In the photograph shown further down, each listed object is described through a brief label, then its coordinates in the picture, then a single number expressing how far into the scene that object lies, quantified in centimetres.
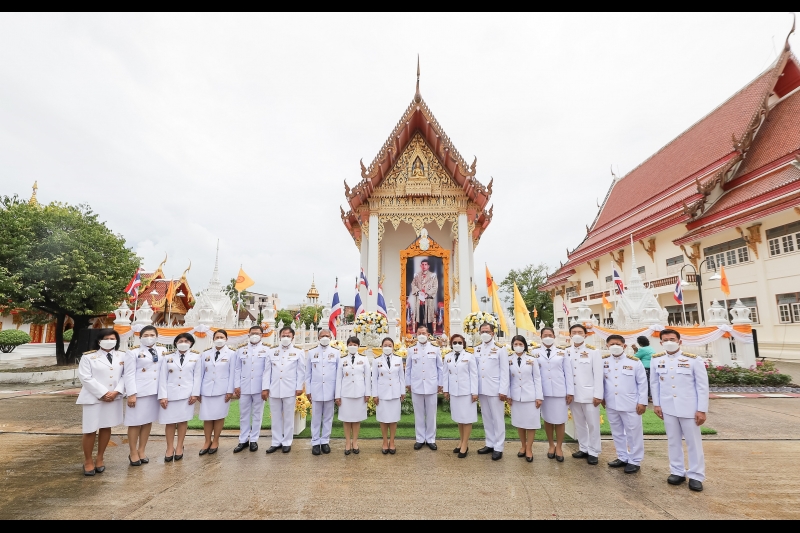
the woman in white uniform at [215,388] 484
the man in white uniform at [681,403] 369
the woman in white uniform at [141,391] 437
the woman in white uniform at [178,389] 457
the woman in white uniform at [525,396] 455
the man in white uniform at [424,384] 505
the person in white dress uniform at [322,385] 495
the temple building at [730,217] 1327
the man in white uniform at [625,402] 416
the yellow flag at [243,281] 1236
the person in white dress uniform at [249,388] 502
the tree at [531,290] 3356
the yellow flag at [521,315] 859
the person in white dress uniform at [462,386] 480
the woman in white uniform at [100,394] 406
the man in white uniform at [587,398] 444
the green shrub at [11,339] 1808
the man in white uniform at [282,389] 491
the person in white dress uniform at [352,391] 490
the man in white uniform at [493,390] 468
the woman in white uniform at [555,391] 458
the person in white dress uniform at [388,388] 491
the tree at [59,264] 1117
